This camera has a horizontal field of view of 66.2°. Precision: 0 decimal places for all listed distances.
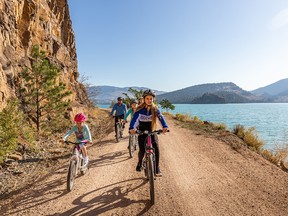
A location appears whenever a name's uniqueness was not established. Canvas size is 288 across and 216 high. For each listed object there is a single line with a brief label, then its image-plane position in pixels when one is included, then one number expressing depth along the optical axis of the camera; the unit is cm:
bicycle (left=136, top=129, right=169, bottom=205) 561
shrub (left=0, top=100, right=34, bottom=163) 854
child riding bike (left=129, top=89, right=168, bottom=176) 633
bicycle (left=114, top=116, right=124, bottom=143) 1344
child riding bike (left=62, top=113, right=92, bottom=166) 708
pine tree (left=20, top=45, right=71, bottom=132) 1516
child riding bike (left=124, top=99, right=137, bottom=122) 1114
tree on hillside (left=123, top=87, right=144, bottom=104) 4503
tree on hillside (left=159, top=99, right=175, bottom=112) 5600
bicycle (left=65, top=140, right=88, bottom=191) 644
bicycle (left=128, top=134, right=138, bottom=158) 1023
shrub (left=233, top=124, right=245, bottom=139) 1647
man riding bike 1283
